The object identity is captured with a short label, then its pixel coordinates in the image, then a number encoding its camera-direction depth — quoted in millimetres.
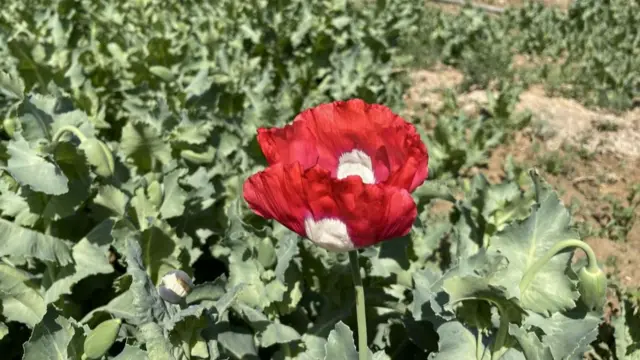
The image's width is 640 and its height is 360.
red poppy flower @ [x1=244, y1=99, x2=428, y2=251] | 272
